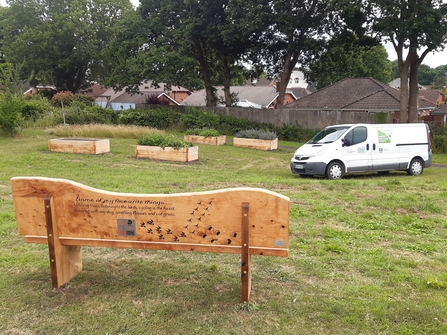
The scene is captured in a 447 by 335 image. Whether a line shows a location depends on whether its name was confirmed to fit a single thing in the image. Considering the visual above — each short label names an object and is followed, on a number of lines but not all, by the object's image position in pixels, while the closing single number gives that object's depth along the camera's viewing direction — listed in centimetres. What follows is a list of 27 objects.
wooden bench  324
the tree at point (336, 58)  2925
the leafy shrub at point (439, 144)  2184
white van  1252
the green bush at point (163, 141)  1516
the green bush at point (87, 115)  2502
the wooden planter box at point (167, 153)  1500
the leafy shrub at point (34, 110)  2562
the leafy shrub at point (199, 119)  2761
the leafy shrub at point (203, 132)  2192
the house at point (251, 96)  5641
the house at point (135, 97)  6438
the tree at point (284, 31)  2766
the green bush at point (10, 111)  1834
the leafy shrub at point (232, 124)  2952
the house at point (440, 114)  3275
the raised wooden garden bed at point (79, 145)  1545
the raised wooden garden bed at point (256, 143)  2147
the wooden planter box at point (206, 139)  2184
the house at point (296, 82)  9403
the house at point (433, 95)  6119
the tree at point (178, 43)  3062
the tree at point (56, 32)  4356
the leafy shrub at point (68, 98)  3569
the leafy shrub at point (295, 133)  2689
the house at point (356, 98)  3266
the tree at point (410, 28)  2161
